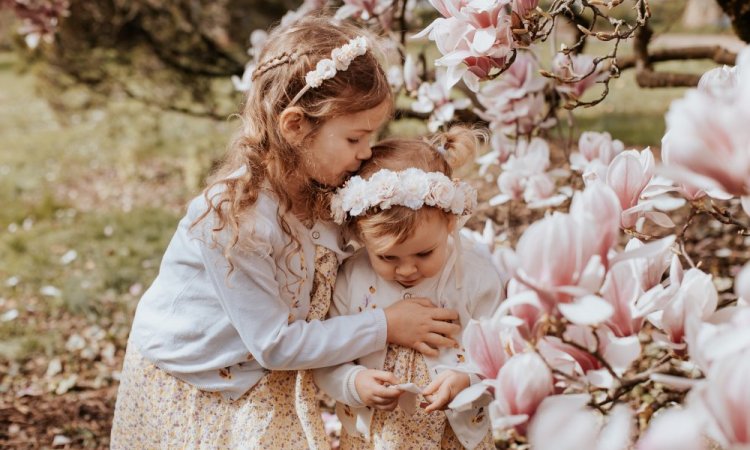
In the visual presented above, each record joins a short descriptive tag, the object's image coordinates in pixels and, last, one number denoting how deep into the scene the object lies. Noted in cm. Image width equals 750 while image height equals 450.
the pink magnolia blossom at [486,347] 107
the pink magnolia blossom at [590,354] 98
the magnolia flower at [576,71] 207
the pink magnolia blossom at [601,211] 92
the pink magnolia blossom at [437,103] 242
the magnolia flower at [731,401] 67
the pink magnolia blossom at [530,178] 222
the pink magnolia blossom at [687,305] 101
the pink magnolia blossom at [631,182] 129
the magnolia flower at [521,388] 90
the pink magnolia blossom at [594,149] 196
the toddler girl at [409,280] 165
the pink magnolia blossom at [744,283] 72
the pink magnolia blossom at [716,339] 72
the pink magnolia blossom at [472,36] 137
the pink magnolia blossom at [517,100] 221
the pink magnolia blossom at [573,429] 73
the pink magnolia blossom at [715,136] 72
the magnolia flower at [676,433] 64
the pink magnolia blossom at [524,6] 141
